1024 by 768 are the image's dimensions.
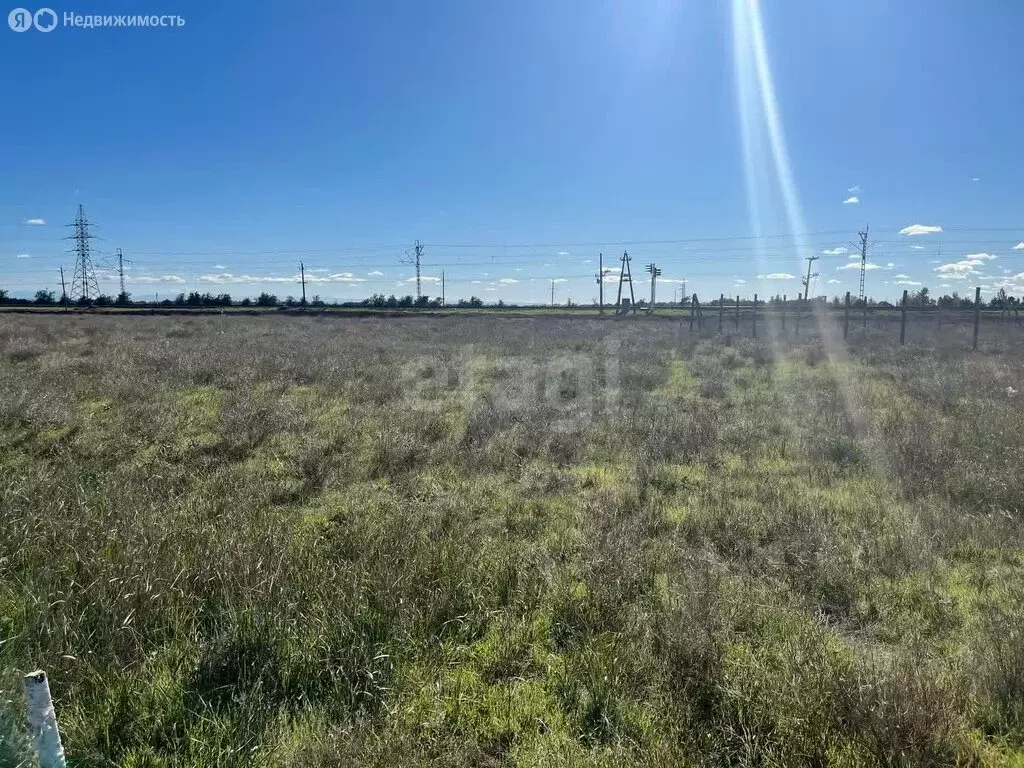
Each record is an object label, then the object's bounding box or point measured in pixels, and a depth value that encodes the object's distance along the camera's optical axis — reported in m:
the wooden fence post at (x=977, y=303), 23.03
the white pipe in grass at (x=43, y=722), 2.05
